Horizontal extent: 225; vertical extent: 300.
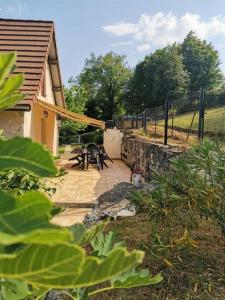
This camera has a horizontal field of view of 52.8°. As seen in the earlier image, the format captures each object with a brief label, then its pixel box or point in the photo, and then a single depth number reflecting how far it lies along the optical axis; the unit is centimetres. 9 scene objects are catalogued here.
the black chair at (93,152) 1294
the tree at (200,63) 4297
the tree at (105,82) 4163
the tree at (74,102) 2118
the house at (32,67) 770
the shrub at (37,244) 37
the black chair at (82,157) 1247
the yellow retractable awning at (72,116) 950
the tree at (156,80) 3604
